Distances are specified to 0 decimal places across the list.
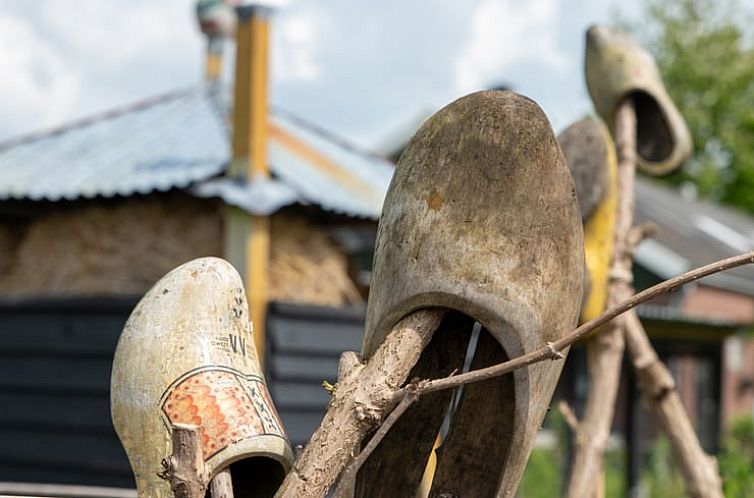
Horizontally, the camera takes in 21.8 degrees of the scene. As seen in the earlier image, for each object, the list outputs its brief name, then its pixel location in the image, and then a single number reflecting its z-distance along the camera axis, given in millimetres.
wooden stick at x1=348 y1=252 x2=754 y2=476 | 1043
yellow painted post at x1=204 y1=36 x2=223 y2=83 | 5477
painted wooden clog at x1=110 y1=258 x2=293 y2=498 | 1116
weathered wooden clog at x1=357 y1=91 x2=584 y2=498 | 1098
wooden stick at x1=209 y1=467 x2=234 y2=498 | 1097
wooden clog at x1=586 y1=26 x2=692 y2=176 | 1680
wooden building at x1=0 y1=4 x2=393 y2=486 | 2372
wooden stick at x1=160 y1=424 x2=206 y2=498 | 1044
